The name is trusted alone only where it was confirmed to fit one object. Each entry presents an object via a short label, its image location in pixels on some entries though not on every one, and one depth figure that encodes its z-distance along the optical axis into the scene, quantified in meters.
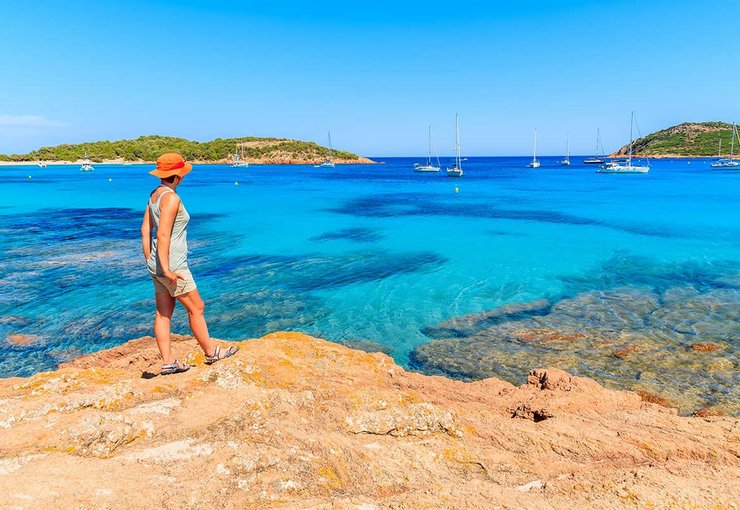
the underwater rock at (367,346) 9.62
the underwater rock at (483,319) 10.43
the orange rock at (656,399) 6.66
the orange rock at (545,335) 9.64
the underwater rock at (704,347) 8.78
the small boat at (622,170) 88.00
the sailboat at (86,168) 101.25
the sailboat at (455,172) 85.94
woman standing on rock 4.65
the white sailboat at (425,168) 108.03
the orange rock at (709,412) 6.27
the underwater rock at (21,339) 9.66
